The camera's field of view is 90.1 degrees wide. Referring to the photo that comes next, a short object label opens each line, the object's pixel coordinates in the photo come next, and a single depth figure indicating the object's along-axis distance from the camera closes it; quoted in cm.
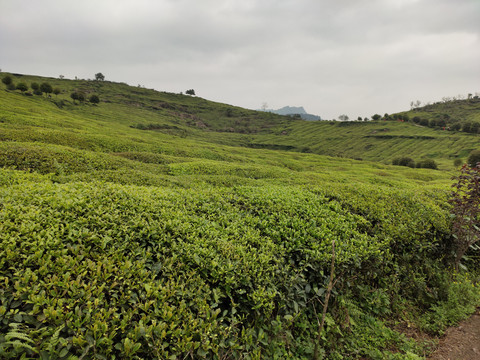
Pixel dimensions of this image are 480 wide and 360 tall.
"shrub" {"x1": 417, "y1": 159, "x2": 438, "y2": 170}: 7181
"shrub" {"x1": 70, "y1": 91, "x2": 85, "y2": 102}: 9638
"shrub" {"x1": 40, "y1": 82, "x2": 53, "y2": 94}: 8734
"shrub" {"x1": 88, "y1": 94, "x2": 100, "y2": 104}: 10741
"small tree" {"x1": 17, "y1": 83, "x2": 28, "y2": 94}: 8062
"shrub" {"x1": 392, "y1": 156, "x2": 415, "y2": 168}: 7526
